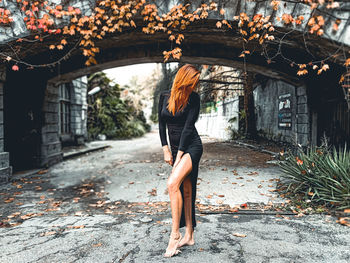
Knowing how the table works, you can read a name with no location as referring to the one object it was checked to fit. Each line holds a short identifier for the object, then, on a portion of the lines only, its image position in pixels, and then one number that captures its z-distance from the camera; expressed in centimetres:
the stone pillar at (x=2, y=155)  614
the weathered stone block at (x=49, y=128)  840
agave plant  413
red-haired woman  270
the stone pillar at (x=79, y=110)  1316
